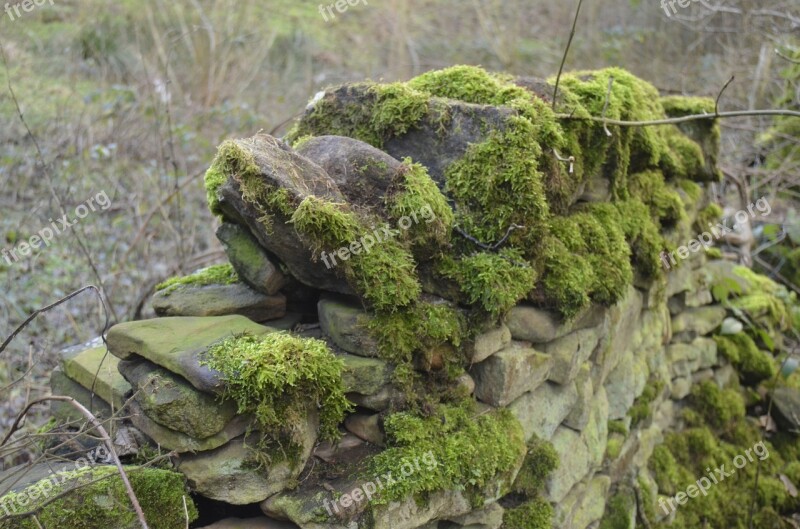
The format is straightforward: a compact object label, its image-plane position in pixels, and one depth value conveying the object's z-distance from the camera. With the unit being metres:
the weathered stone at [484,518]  2.61
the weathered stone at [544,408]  2.93
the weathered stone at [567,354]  3.09
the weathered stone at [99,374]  2.46
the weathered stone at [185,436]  2.18
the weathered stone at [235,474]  2.17
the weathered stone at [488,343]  2.65
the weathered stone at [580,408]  3.31
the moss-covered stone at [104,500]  2.02
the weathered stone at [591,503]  3.29
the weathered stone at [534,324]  2.91
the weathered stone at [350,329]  2.46
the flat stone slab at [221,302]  2.66
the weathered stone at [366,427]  2.45
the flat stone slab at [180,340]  2.14
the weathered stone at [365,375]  2.39
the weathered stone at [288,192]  2.36
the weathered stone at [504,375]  2.73
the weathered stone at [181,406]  2.13
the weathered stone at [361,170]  2.65
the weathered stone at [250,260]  2.60
